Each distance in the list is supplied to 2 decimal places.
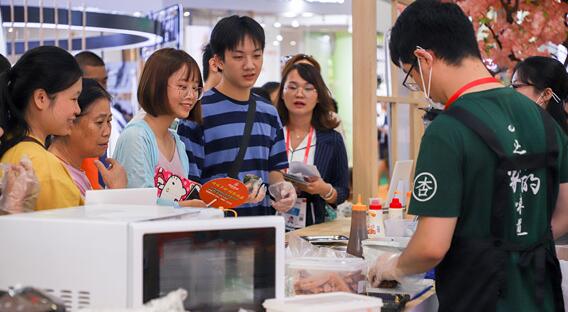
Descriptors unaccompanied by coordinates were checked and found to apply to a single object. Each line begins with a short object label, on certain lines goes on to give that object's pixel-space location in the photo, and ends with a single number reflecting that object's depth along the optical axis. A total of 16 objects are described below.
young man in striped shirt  3.51
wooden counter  2.40
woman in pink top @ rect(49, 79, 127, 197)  2.84
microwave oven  1.61
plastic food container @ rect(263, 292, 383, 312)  1.70
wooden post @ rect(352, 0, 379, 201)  4.18
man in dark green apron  2.04
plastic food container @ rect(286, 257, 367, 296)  2.19
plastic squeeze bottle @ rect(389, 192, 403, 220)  3.03
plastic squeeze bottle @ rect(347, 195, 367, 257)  2.80
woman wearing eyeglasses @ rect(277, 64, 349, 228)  4.21
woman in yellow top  2.32
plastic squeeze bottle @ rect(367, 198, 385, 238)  2.96
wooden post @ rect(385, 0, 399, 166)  4.77
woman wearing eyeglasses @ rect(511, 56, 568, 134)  3.63
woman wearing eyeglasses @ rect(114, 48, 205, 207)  2.92
